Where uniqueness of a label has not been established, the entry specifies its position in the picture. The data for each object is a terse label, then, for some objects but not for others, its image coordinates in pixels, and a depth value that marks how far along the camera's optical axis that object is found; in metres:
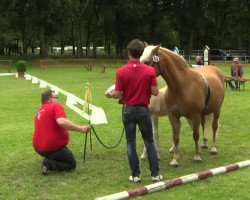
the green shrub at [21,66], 32.84
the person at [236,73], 20.68
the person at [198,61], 21.38
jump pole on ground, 5.46
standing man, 6.00
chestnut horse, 7.01
